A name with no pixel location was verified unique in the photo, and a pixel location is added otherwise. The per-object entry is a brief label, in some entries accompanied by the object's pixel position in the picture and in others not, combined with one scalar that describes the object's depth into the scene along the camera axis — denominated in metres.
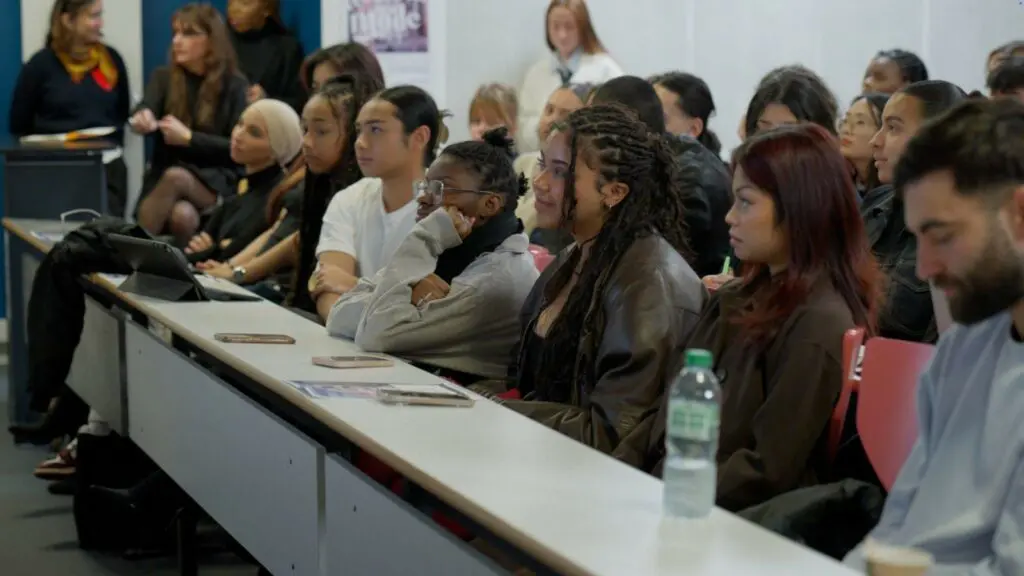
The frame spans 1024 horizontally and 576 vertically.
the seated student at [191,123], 5.77
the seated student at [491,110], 6.16
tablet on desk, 3.78
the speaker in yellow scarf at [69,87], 6.97
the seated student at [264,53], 7.21
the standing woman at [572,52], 6.70
